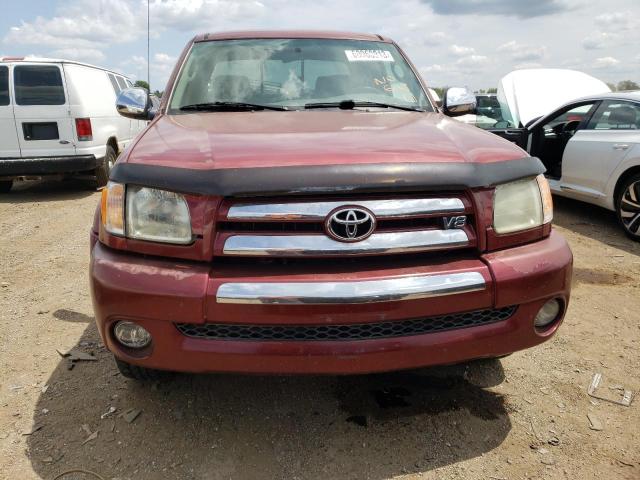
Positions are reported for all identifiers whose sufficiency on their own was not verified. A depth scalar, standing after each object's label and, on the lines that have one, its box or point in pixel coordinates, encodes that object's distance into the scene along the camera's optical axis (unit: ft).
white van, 24.90
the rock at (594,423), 7.95
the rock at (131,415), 8.09
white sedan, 18.01
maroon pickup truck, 6.20
